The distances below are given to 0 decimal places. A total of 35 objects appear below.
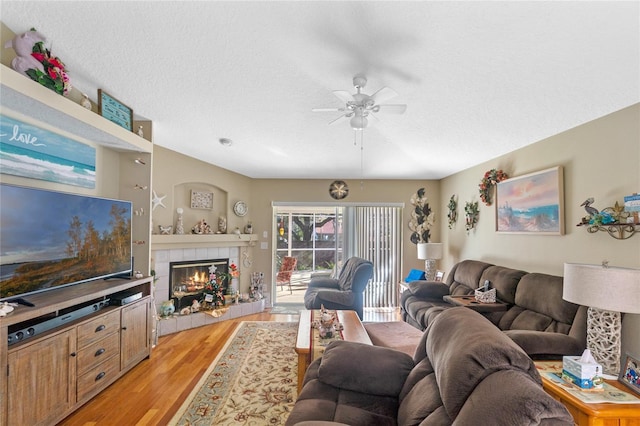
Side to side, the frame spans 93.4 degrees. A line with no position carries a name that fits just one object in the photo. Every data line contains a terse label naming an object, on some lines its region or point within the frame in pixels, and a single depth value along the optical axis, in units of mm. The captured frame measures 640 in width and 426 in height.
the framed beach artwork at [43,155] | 2220
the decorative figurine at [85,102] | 2586
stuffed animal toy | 1962
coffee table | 2420
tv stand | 1845
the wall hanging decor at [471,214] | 4305
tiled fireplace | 4219
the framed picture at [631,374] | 1638
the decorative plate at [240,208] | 5379
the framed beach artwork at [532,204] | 2857
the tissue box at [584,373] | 1655
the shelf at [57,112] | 1878
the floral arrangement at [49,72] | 2016
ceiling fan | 2213
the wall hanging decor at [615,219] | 2121
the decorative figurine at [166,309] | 4191
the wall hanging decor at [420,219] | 5504
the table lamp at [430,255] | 4691
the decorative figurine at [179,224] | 4551
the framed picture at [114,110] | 2811
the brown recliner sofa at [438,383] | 879
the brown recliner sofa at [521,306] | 2123
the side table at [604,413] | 1491
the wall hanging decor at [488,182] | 3686
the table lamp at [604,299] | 1691
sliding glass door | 5711
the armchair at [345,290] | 4195
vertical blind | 5715
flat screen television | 1987
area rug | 2291
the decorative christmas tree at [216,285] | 4738
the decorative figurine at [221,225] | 5133
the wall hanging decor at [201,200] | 4887
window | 6672
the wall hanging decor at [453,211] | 4953
